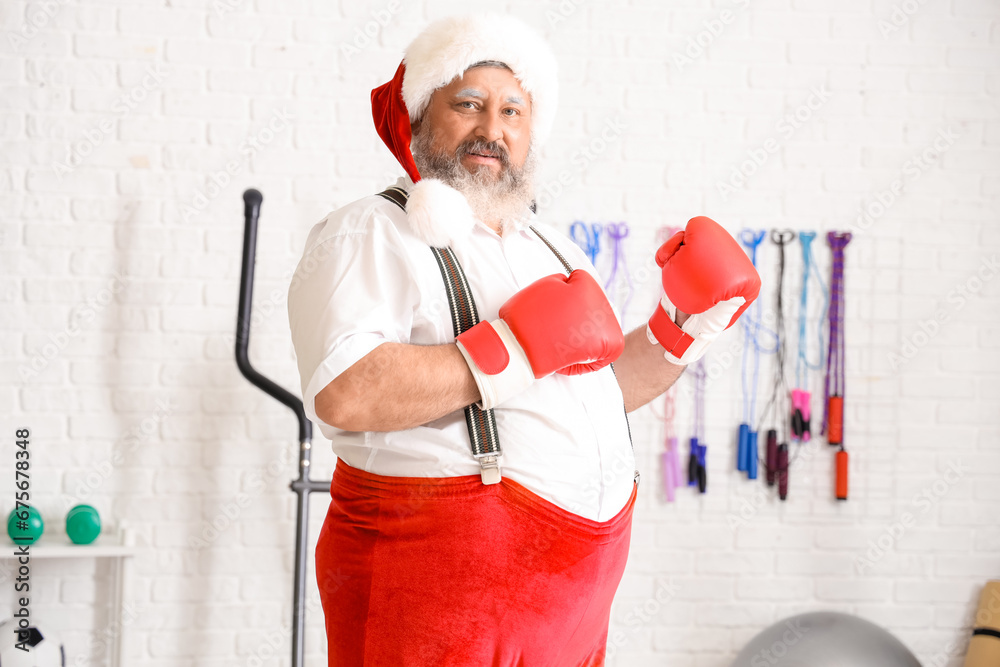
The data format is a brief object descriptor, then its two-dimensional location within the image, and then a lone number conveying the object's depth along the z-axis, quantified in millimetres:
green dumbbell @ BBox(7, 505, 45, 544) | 2176
